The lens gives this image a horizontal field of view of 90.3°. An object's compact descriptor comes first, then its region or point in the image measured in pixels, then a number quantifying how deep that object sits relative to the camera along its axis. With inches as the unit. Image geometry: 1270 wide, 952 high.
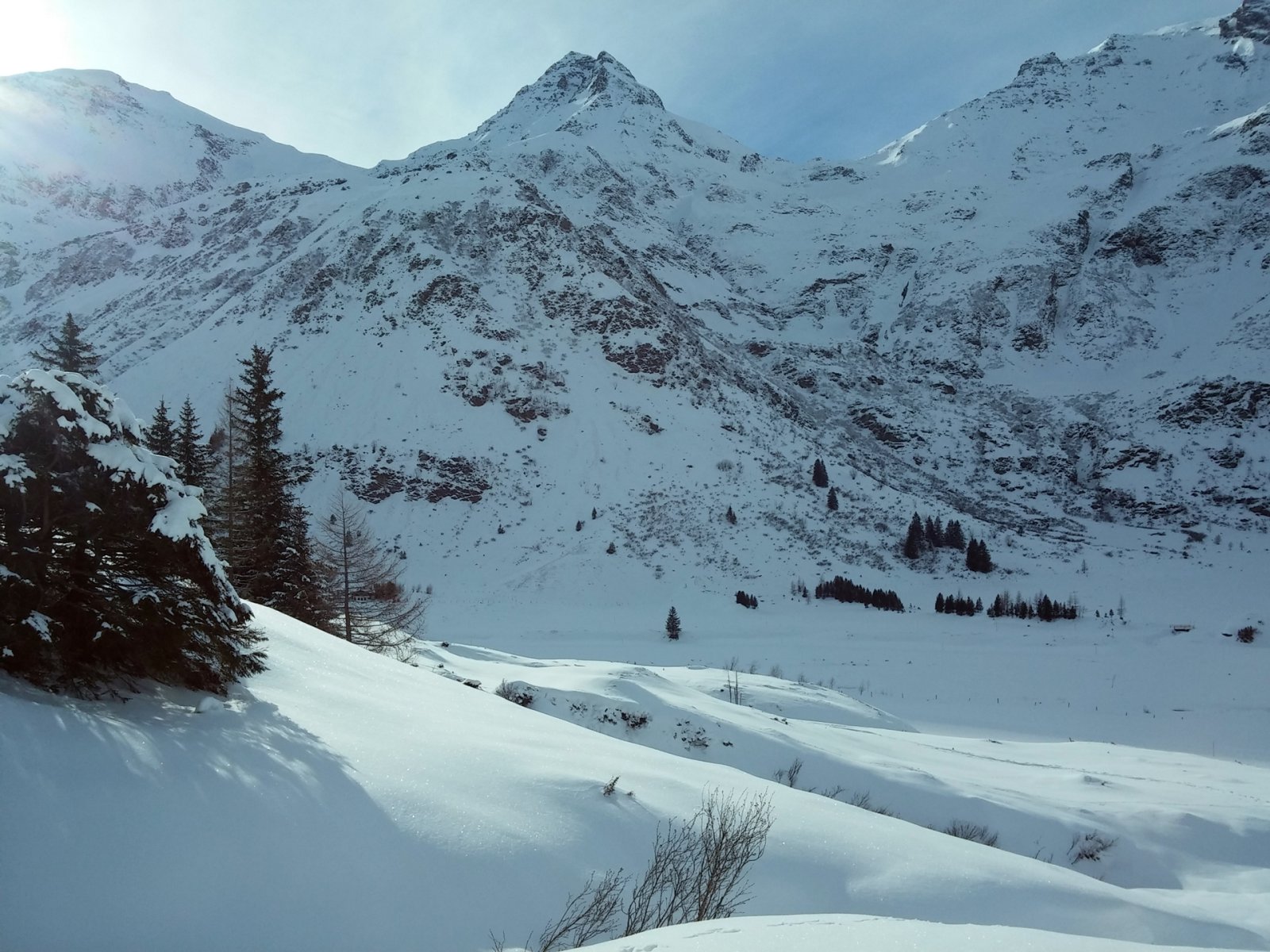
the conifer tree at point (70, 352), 553.5
